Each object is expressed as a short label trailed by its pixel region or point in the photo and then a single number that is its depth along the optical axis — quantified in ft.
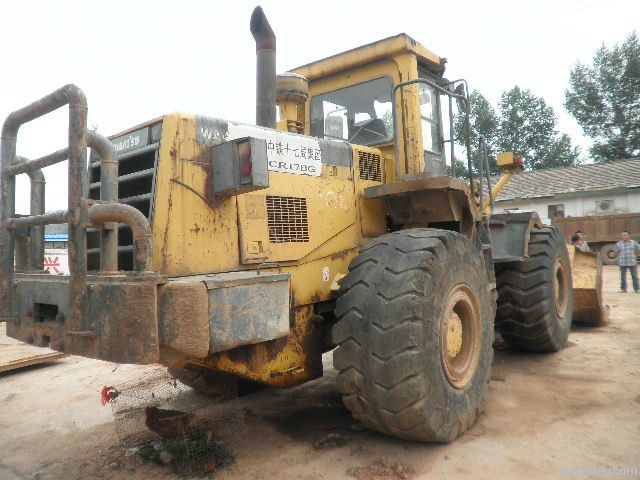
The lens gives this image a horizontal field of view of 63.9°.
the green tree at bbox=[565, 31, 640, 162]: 131.64
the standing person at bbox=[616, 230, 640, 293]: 39.70
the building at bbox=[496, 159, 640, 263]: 81.82
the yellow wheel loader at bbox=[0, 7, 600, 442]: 8.55
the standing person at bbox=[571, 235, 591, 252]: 34.99
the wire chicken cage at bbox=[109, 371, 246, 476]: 11.07
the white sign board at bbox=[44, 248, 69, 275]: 31.24
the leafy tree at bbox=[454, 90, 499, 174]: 144.56
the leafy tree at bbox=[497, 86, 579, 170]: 152.15
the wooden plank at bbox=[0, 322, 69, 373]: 20.83
